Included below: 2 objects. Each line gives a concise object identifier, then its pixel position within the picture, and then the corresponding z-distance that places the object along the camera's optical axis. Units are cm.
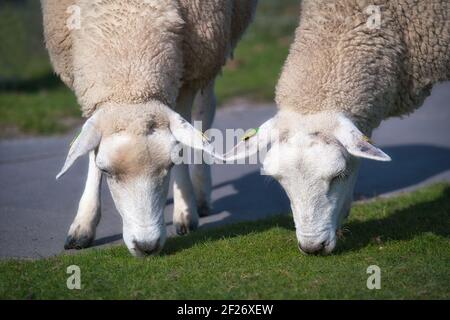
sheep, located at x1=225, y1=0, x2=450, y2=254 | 499
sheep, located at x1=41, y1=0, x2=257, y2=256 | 509
